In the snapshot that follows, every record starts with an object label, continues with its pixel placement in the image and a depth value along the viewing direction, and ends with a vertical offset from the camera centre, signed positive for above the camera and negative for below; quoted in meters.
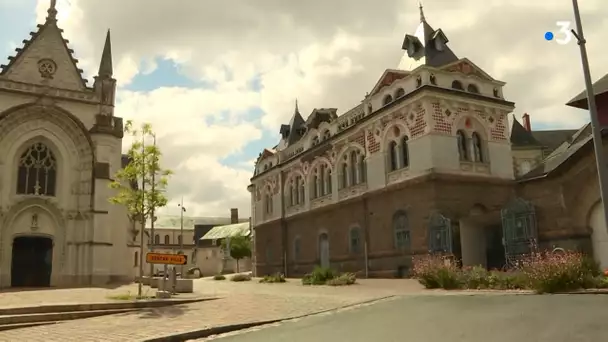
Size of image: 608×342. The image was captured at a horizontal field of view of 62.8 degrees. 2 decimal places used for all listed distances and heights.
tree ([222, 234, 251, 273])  67.00 +1.69
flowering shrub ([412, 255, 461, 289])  17.58 -0.67
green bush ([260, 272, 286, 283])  32.22 -1.25
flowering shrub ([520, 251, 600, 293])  13.86 -0.62
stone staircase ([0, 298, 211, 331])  12.45 -1.28
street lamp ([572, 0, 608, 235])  12.38 +3.62
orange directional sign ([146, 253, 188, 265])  18.16 +0.15
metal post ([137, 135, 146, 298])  20.27 +3.08
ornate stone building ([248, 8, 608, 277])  20.05 +3.81
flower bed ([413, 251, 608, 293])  13.91 -0.69
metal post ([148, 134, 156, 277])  20.48 +3.60
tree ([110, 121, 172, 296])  20.30 +3.30
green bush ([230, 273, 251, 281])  38.83 -1.35
